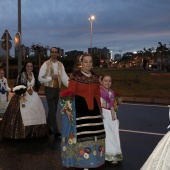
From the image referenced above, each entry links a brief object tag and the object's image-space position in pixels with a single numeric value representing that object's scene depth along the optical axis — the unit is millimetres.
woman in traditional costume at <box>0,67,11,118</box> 6460
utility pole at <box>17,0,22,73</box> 12141
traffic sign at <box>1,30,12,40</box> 11333
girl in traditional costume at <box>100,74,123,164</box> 4133
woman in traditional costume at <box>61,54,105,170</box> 3640
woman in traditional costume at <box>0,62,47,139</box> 5282
